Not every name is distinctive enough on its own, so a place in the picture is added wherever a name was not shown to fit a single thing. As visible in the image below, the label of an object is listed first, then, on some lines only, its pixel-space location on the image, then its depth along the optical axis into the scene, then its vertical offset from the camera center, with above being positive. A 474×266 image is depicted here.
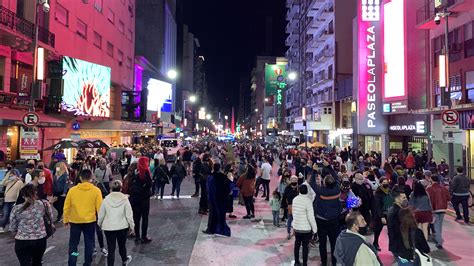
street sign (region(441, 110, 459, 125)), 12.55 +0.90
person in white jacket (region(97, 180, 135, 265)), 6.45 -1.38
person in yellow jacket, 6.39 -1.21
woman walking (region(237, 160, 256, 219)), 11.33 -1.47
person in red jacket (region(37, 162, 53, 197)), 10.35 -1.25
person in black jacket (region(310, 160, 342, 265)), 6.93 -1.33
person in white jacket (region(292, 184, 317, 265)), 6.80 -1.47
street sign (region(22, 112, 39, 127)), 12.85 +0.76
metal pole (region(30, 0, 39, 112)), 14.42 +3.16
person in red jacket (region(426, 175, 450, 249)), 8.72 -1.47
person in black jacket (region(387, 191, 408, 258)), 5.27 -1.26
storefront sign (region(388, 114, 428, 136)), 24.29 +1.34
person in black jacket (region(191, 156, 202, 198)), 15.17 -1.27
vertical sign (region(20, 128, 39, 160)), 11.95 -0.09
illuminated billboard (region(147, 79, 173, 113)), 56.34 +7.62
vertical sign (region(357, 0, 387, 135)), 29.20 +6.35
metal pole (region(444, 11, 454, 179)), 14.88 +1.56
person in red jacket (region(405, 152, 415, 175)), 22.19 -1.14
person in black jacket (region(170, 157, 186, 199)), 14.90 -1.34
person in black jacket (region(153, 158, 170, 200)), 13.97 -1.35
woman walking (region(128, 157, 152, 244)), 8.39 -1.23
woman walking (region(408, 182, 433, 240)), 7.80 -1.36
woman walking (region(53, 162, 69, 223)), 10.26 -1.23
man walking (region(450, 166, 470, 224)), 10.70 -1.41
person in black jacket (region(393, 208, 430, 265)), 4.85 -1.30
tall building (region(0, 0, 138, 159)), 17.52 +4.74
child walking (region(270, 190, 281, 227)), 10.44 -1.86
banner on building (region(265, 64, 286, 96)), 57.69 +10.41
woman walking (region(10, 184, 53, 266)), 5.50 -1.34
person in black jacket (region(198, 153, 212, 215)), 12.02 -1.83
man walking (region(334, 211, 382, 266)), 4.21 -1.24
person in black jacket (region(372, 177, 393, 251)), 8.21 -1.44
